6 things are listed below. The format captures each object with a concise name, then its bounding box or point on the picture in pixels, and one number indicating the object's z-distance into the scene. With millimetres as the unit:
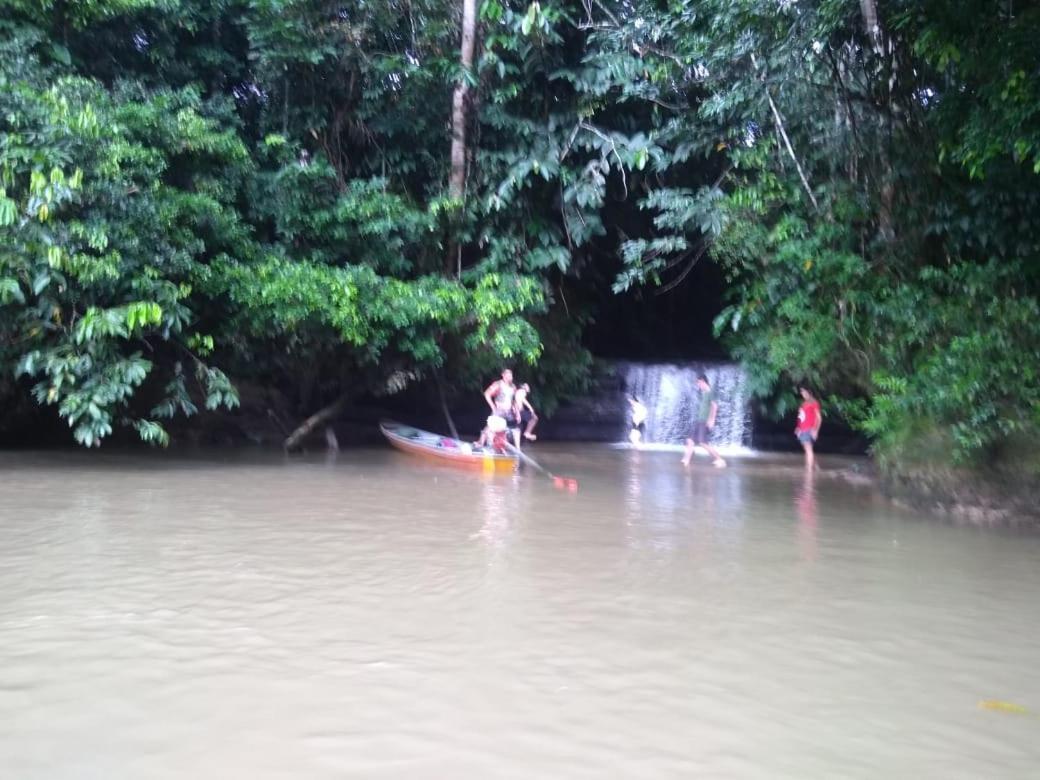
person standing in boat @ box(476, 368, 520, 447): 14141
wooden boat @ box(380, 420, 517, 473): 12930
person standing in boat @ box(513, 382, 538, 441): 14445
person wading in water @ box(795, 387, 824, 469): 14977
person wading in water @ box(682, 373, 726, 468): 14750
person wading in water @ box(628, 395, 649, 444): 17955
